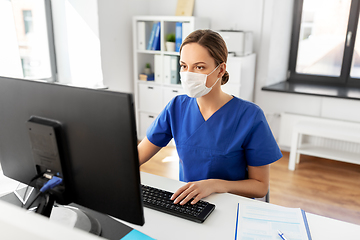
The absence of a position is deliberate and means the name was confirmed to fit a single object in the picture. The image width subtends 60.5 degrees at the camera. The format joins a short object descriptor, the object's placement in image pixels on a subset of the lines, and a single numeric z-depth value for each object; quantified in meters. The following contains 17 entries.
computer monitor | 0.67
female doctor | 1.29
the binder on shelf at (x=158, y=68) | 3.62
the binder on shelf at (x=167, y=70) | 3.57
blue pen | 0.92
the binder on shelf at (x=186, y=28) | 3.39
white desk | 0.94
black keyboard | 1.02
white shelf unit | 3.52
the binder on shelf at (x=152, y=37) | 3.58
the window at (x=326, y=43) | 3.53
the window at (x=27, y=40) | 2.71
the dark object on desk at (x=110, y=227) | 0.94
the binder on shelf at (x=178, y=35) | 3.44
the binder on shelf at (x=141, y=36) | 3.61
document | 0.93
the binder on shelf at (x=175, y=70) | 3.53
